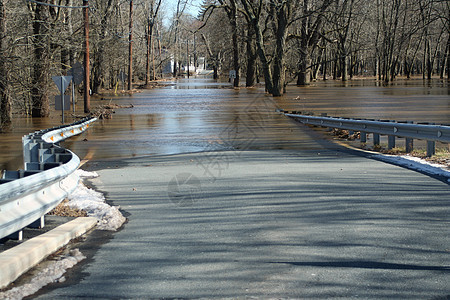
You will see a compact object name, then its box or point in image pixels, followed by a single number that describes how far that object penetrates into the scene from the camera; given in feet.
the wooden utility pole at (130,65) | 206.90
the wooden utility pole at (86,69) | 112.16
